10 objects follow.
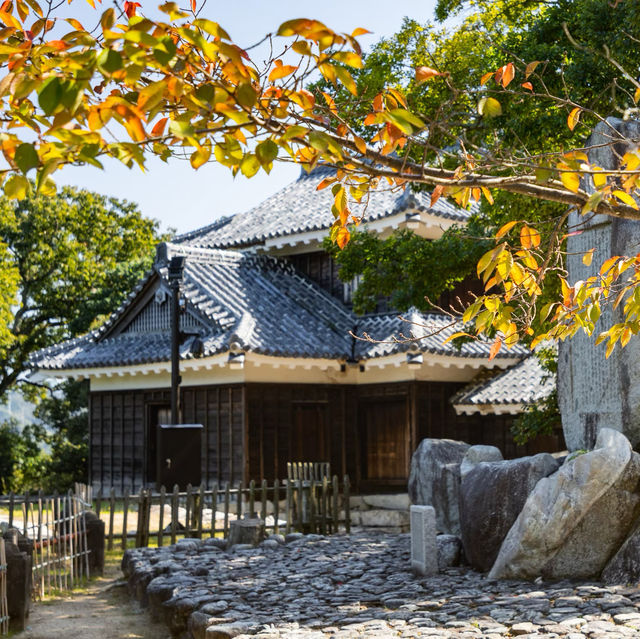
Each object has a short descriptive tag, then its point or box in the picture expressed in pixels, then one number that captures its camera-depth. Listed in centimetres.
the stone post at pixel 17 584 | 793
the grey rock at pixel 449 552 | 923
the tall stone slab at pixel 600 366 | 885
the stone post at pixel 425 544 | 876
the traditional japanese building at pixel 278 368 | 1777
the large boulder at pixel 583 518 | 780
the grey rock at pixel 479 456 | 1009
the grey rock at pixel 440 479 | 1095
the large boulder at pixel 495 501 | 859
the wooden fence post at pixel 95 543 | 1126
